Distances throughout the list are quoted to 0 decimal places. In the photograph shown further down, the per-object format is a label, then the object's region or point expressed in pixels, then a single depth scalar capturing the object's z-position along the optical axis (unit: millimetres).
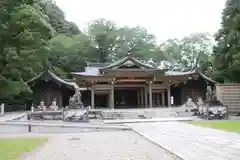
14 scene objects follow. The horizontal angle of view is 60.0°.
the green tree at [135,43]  34803
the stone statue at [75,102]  12732
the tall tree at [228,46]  17292
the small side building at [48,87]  20369
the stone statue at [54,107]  17026
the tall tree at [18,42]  15187
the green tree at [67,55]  29361
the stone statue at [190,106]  16322
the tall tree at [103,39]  34541
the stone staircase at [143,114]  15023
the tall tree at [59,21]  35979
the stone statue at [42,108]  16677
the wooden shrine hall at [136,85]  19125
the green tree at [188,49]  33297
